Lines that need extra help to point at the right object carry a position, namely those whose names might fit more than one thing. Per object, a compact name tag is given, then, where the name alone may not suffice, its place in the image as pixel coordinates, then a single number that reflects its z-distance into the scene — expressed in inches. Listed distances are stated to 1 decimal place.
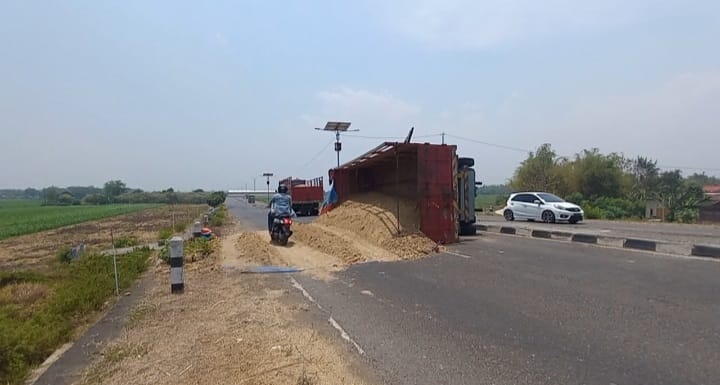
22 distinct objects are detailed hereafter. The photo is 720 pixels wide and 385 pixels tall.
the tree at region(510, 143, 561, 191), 1881.2
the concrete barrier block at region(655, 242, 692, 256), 429.4
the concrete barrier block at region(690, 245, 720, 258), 401.1
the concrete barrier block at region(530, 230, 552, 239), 592.0
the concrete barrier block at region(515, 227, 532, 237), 635.6
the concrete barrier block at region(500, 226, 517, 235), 668.1
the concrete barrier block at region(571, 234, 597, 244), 526.0
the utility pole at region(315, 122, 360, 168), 1625.6
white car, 869.8
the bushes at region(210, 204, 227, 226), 995.0
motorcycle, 522.0
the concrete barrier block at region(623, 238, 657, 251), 458.2
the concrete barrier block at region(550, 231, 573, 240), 560.1
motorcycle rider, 527.8
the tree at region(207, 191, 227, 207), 2450.8
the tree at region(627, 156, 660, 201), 1954.6
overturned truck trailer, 509.0
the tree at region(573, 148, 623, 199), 1846.7
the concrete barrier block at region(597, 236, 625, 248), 494.2
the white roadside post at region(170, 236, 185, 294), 313.7
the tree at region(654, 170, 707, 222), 1337.4
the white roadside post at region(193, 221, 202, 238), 582.9
